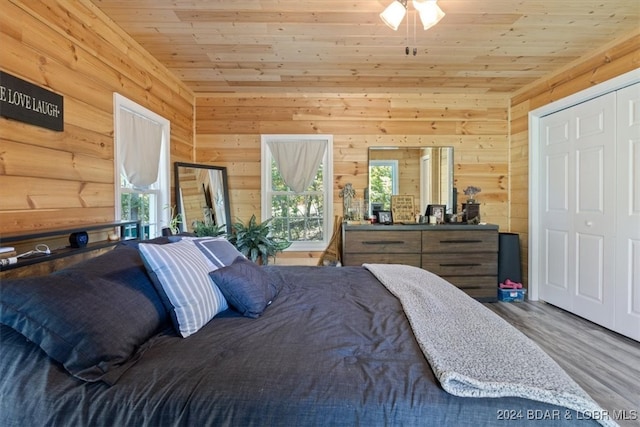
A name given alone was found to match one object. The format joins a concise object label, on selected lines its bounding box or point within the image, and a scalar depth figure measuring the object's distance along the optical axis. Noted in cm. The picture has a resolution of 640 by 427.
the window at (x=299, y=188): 387
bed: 82
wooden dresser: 338
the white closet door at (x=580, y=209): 271
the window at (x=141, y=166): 238
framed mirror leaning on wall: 333
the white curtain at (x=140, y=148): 247
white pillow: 159
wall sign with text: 147
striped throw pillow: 122
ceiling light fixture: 184
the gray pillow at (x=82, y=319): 92
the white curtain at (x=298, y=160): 386
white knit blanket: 82
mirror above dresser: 388
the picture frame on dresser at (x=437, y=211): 378
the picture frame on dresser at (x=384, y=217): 373
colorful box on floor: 348
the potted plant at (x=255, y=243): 332
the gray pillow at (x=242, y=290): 140
